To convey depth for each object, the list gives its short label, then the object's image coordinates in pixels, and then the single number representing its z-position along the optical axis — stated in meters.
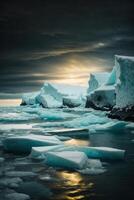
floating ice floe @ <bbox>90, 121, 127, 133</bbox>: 10.55
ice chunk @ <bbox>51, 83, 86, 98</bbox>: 35.24
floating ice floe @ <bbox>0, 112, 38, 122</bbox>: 17.03
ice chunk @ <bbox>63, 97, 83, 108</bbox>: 33.85
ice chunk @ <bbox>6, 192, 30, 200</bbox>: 3.56
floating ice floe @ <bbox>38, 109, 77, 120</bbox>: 17.22
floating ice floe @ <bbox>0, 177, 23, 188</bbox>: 4.11
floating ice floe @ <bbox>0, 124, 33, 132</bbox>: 11.80
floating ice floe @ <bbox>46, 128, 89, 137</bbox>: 9.30
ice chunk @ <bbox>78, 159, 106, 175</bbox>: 4.72
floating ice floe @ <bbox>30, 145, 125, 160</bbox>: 5.66
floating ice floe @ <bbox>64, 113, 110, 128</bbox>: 11.82
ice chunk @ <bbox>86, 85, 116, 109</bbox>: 20.19
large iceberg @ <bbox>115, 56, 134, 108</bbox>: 13.67
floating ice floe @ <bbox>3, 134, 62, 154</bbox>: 6.49
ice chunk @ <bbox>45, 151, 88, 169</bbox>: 4.86
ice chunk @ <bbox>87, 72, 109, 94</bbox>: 25.18
